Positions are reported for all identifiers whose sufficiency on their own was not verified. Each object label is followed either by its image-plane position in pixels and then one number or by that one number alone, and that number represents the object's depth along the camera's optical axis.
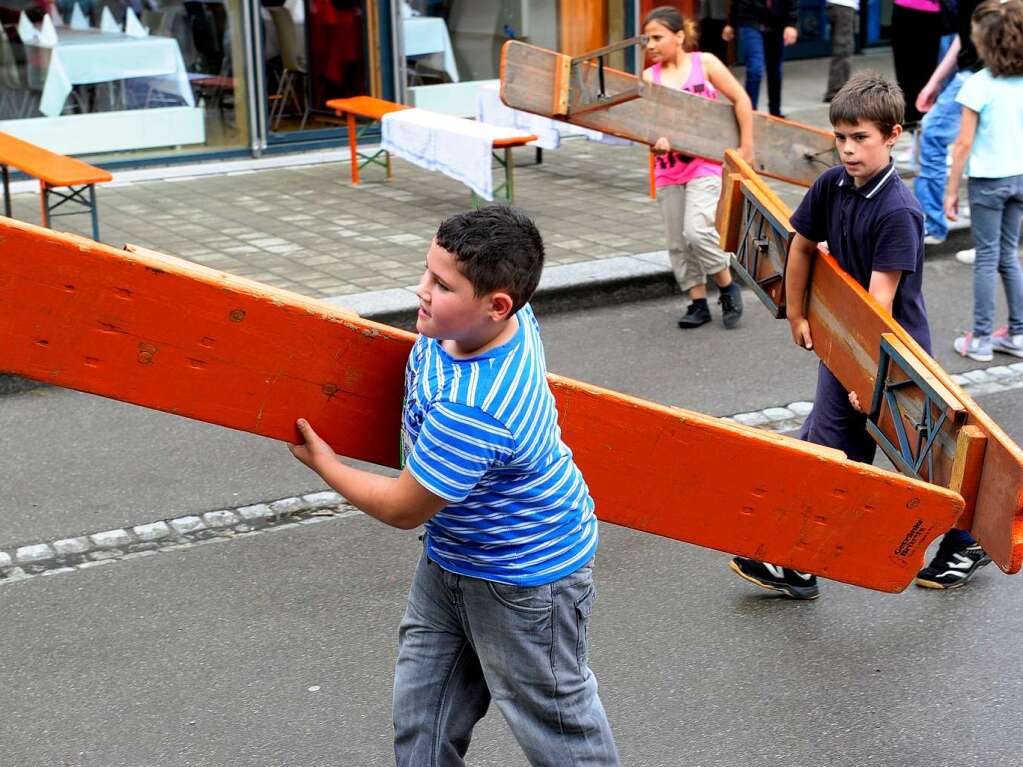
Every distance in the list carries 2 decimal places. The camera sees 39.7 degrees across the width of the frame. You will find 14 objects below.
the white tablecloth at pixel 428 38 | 13.74
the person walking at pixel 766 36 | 13.88
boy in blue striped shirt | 2.63
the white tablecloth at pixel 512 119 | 12.16
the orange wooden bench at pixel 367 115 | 10.89
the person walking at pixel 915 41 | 12.48
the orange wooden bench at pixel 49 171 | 8.81
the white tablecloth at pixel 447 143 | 10.17
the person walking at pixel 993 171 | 7.15
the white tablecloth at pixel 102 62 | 12.18
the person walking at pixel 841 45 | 14.36
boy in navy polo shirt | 4.35
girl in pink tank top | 7.88
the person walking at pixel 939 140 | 9.78
